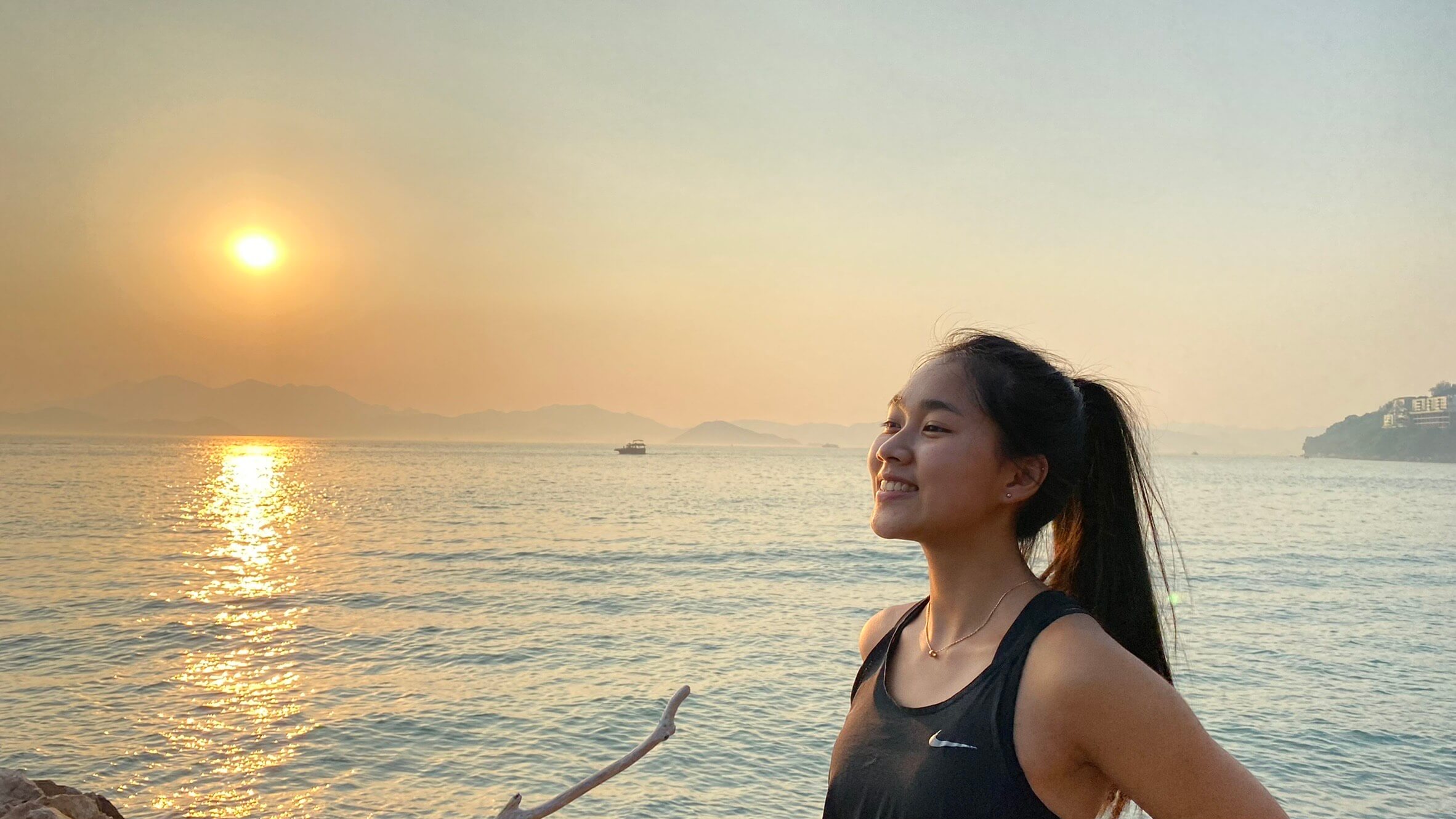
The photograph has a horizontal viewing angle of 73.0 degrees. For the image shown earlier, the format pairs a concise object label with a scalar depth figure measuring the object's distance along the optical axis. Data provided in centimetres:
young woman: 159
